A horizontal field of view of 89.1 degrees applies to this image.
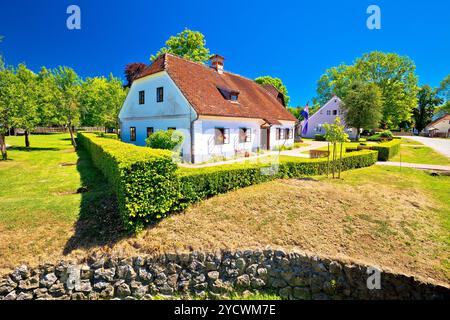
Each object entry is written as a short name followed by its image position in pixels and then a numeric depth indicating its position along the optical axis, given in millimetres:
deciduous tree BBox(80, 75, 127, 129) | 34625
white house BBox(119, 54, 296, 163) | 15930
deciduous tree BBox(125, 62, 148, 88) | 36500
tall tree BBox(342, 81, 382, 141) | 33031
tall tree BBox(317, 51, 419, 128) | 41125
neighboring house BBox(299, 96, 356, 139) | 42656
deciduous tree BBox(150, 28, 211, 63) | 31516
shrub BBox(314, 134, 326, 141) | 40725
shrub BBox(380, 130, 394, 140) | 36969
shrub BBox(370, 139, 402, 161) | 18188
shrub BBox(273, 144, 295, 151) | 23898
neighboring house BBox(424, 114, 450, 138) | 58788
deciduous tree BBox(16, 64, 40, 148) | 19328
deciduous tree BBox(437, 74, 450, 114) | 53094
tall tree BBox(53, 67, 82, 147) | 24516
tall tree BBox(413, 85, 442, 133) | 68812
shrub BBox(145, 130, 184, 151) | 14781
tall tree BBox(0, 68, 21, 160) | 17625
